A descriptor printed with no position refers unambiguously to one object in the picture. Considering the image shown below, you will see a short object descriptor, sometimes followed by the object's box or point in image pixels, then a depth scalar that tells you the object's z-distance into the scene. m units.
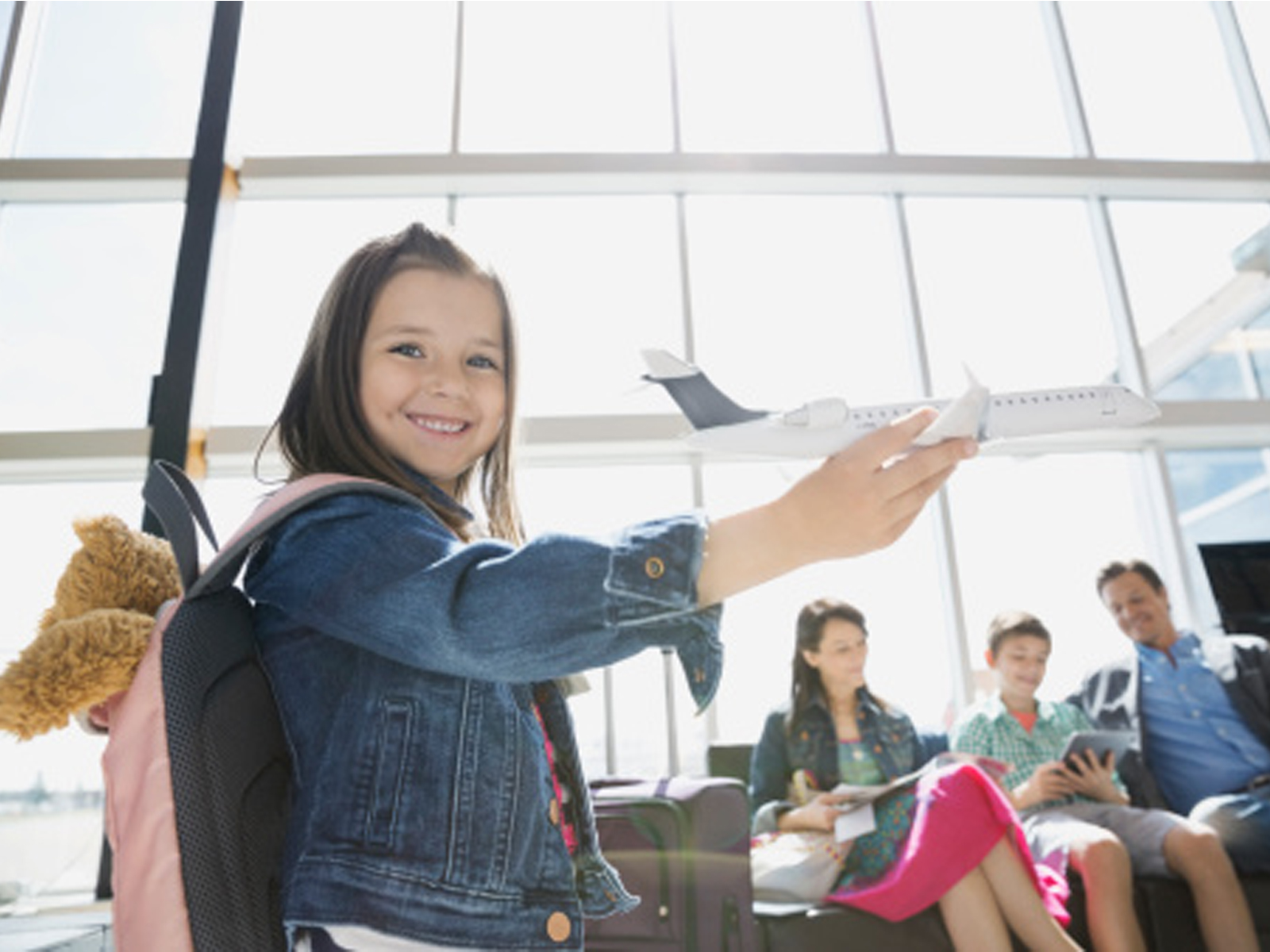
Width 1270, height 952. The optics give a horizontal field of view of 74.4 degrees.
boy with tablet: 2.13
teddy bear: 0.54
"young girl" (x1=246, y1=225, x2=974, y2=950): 0.47
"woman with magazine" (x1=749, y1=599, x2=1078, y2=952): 2.03
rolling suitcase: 1.93
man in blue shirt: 2.59
